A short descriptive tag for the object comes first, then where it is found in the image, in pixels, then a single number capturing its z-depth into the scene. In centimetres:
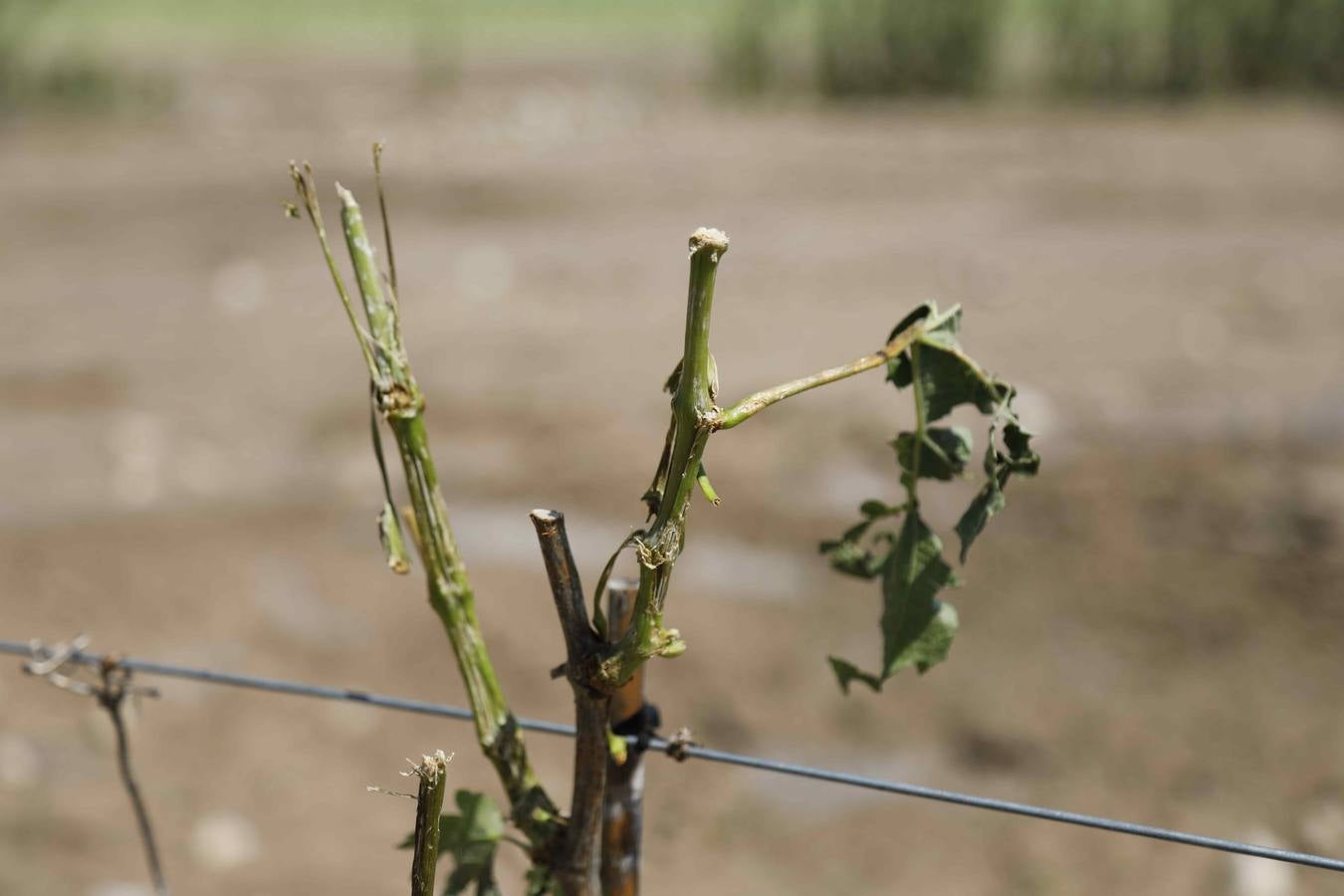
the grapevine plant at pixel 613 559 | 141
